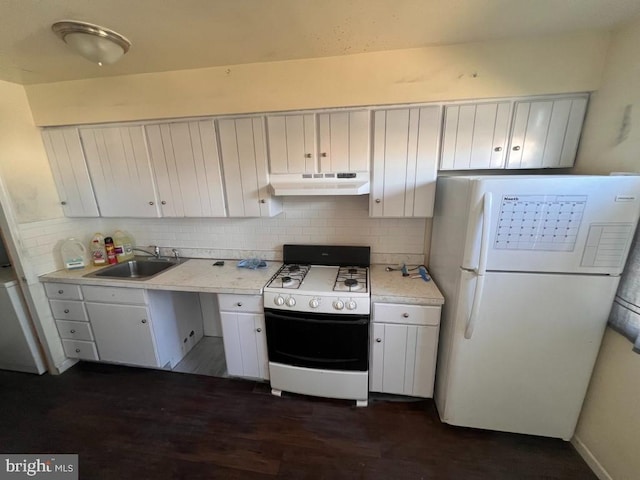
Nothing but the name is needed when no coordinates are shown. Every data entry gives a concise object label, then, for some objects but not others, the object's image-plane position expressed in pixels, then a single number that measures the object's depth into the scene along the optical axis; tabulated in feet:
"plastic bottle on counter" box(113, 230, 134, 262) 8.21
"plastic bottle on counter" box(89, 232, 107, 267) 7.87
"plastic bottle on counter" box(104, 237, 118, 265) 7.97
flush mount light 4.26
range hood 5.87
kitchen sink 7.98
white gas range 5.65
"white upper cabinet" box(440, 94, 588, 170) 5.27
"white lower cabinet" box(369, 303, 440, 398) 5.57
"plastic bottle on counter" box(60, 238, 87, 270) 7.49
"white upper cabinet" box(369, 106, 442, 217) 5.65
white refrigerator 4.16
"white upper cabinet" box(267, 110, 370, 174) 5.88
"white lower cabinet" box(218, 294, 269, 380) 6.18
